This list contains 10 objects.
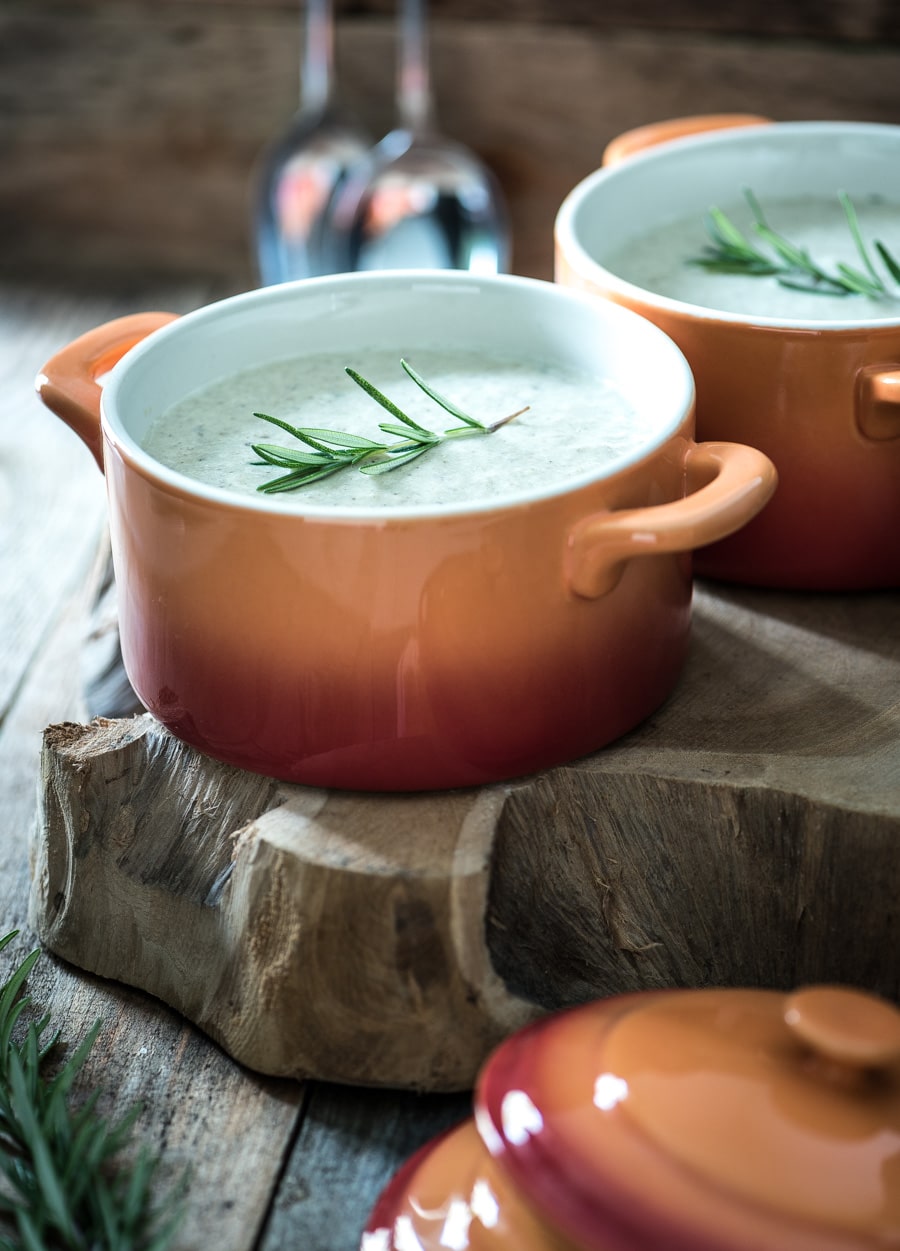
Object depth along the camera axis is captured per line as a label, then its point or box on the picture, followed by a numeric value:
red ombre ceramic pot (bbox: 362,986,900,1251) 0.49
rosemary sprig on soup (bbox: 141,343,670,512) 0.57
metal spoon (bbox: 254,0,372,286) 0.84
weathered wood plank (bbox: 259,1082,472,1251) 0.55
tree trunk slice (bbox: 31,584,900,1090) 0.56
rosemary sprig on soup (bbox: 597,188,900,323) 0.62
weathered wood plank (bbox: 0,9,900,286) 0.84
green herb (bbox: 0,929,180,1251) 0.53
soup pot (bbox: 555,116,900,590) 0.59
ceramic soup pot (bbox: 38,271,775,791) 0.54
